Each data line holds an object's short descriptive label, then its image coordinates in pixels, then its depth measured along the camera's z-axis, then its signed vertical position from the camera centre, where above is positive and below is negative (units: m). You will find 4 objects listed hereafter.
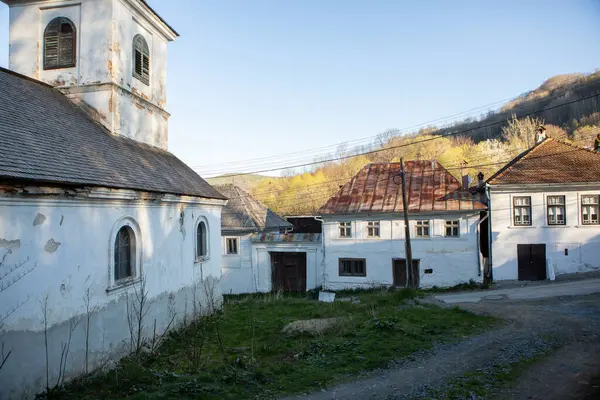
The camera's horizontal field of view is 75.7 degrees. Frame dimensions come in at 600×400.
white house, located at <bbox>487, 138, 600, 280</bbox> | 19.00 -0.24
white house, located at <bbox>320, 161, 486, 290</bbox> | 20.36 -0.97
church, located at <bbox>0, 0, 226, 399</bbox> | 6.33 +0.45
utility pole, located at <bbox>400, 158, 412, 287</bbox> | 17.14 -1.44
